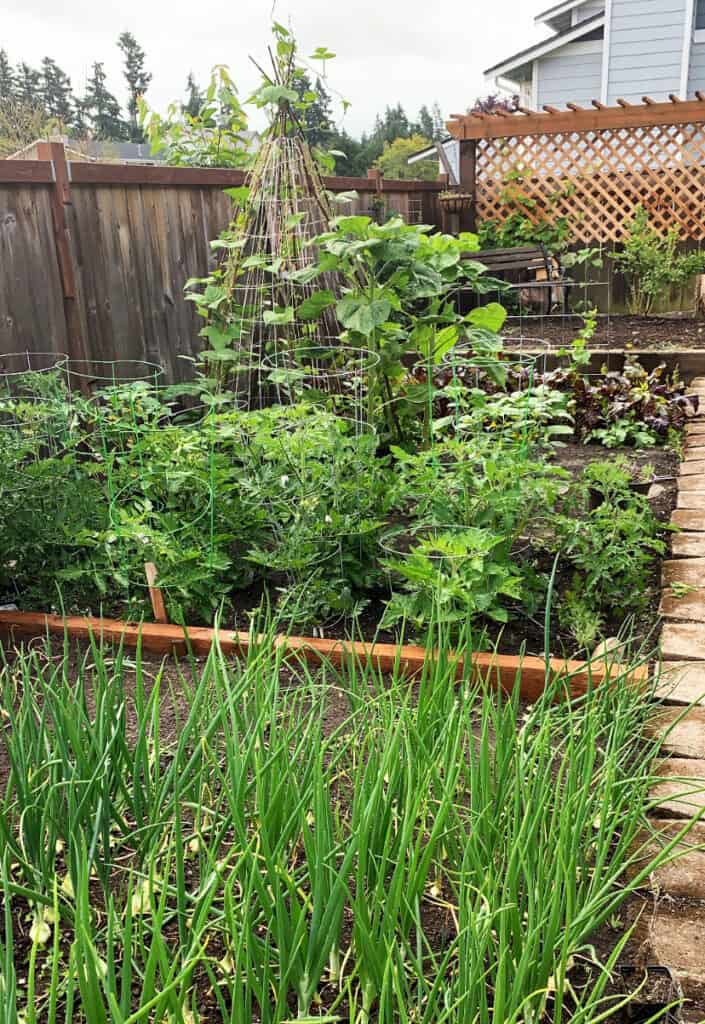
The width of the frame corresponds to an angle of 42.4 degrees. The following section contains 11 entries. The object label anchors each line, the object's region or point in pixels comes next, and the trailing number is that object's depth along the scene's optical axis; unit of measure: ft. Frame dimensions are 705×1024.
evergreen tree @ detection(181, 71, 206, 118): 151.74
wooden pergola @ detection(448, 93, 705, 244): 29.68
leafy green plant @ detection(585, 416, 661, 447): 14.55
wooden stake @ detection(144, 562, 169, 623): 8.25
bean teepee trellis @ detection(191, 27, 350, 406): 14.02
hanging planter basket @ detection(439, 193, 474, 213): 29.58
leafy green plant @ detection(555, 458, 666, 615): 8.59
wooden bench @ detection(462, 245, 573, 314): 29.09
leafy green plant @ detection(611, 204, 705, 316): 27.40
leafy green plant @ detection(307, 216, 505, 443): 11.41
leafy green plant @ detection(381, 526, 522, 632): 7.44
